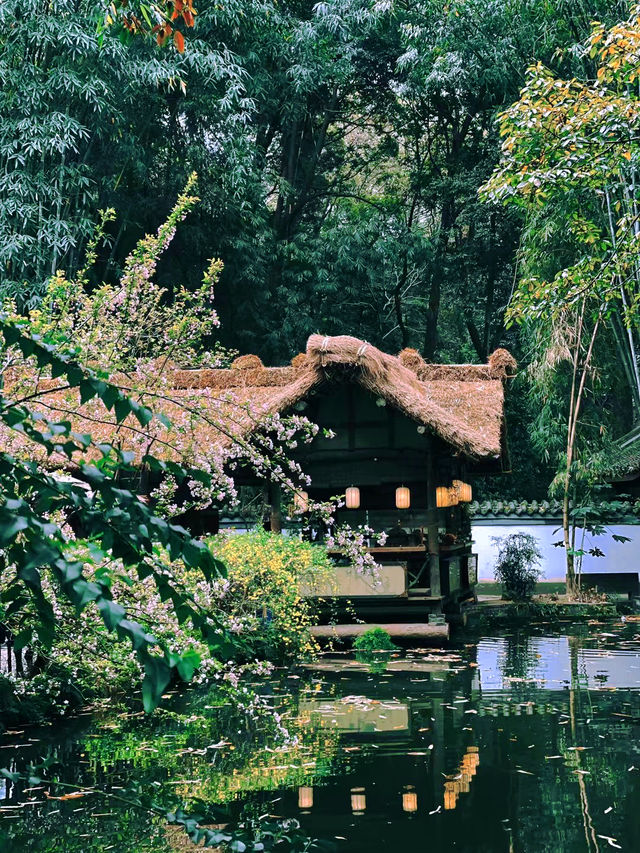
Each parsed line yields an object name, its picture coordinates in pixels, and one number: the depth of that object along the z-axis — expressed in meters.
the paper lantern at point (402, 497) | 13.76
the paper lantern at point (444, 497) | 14.09
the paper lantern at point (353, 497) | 13.60
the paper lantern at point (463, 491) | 15.16
